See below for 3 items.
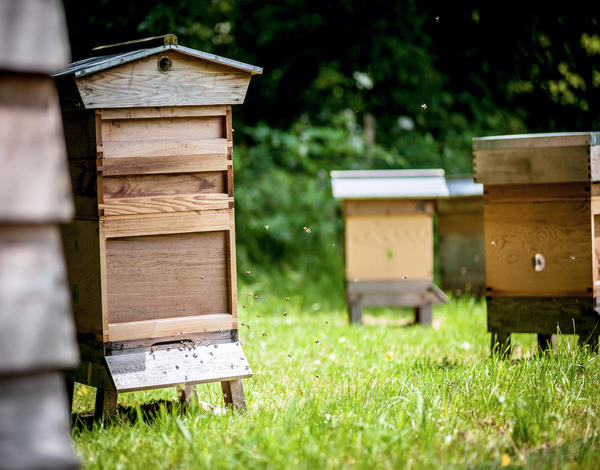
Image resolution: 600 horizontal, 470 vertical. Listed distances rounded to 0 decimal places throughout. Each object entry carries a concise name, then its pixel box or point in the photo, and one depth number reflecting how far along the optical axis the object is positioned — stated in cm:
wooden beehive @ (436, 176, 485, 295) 764
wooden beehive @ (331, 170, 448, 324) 669
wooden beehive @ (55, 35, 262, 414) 355
